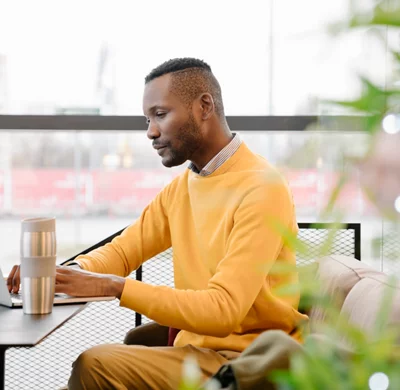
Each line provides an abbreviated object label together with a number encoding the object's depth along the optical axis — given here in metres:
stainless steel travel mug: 2.49
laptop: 2.61
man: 2.61
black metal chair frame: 3.14
